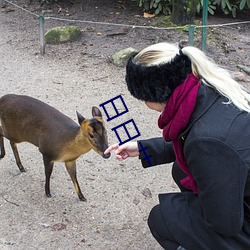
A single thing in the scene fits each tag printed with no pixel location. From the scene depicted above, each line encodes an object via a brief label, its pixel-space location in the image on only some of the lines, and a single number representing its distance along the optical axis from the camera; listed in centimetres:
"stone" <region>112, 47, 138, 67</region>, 578
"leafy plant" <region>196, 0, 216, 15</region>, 714
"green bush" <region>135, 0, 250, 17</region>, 723
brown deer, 297
